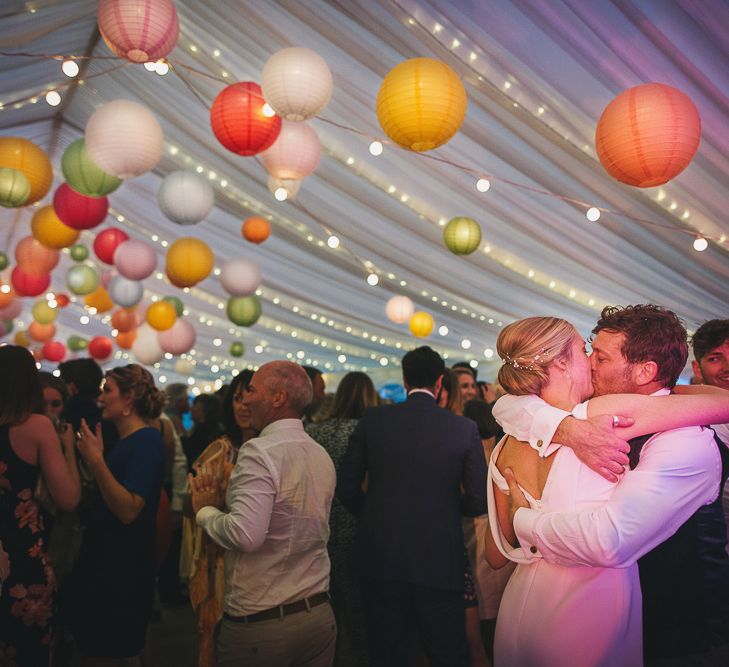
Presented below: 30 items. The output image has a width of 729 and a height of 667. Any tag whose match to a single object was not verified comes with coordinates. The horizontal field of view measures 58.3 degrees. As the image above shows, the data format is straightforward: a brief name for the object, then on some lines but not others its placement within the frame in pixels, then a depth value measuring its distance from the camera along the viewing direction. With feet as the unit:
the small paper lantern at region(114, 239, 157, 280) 16.12
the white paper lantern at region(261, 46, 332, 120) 9.04
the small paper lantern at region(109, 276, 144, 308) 19.92
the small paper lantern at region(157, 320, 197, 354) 22.11
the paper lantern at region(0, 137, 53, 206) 11.96
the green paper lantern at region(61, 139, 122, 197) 11.97
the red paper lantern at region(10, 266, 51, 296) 19.03
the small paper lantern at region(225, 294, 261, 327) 19.94
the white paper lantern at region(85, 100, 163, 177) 10.20
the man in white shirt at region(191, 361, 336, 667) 5.69
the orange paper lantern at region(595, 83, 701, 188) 7.77
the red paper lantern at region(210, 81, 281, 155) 10.01
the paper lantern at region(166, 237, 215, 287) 14.98
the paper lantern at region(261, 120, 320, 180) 11.55
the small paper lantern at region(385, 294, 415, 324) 21.04
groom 3.77
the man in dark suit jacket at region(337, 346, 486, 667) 7.08
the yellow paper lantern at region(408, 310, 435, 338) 21.25
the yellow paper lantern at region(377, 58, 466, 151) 8.31
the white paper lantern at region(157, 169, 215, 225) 12.94
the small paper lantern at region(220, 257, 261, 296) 17.46
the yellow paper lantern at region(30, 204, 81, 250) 15.71
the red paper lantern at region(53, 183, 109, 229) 14.16
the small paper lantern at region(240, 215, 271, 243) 16.33
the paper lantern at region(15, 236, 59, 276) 18.12
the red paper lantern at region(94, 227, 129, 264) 17.47
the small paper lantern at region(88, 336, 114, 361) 29.94
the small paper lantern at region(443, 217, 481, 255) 14.23
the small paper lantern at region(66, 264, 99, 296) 20.75
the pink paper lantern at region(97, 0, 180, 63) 8.38
